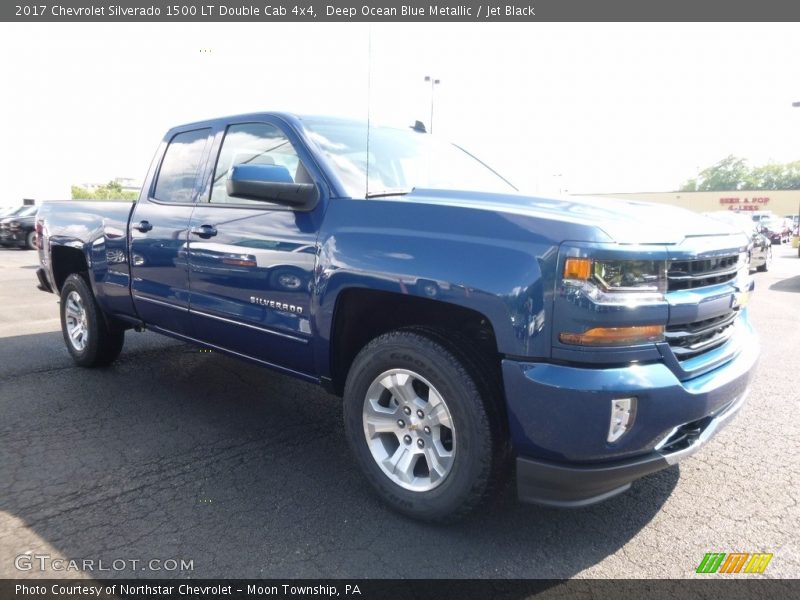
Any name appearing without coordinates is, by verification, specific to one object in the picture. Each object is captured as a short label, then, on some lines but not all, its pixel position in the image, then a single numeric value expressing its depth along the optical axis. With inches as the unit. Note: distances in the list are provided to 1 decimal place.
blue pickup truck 88.4
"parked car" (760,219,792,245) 1303.9
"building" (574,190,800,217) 2317.9
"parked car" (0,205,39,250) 748.0
